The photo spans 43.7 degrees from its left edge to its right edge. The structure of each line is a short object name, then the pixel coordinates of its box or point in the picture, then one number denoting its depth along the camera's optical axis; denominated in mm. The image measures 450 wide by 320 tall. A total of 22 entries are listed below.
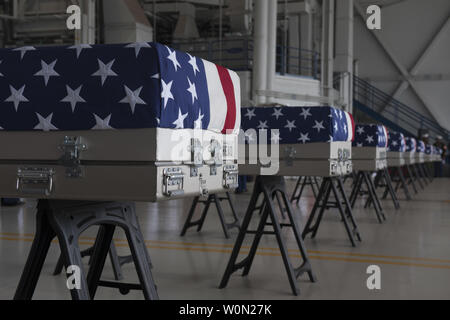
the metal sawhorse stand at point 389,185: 11680
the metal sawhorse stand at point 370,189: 9766
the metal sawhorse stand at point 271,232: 4648
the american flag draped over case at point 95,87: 2281
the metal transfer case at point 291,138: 5141
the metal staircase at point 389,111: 27641
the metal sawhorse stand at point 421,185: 18516
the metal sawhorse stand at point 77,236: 2393
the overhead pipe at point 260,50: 16328
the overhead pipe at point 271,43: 16672
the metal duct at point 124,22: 17625
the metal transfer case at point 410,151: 14868
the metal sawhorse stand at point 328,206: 6866
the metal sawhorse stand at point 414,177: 16109
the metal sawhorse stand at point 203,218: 7727
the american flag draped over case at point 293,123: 5148
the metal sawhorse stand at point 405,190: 13727
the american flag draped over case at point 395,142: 13359
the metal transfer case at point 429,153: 19912
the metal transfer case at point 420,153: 17334
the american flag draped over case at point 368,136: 9486
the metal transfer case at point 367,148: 9430
